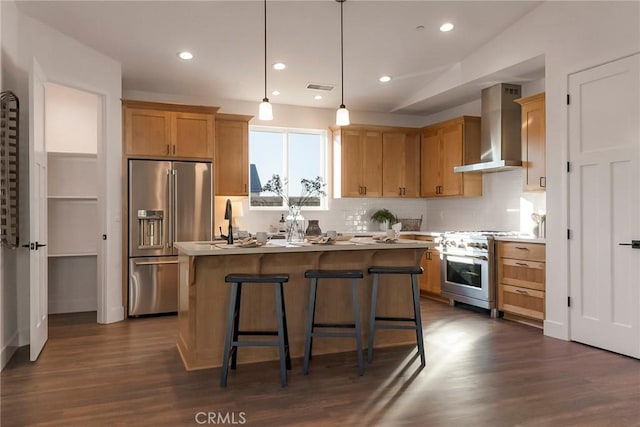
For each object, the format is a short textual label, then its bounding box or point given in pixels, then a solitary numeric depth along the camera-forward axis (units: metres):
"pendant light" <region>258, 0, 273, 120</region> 3.71
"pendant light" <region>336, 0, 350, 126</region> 3.93
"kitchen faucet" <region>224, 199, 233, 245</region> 3.68
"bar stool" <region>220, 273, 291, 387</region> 3.14
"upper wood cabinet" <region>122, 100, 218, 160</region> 5.36
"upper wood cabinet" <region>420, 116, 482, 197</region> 6.43
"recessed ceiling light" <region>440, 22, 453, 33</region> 4.80
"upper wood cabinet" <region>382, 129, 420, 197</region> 7.18
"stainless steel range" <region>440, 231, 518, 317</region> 5.34
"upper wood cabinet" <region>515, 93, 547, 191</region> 5.06
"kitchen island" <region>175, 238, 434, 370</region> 3.48
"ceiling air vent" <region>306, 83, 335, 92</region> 6.15
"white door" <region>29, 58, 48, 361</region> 3.67
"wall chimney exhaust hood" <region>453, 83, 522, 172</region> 5.70
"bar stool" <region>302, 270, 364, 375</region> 3.37
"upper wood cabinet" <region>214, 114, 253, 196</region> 6.20
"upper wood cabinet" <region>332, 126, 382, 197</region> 6.99
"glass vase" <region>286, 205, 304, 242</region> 3.89
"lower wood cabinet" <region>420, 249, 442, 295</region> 6.28
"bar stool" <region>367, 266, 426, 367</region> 3.59
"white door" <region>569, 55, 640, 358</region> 3.81
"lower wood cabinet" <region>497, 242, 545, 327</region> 4.76
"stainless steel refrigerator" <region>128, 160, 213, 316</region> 5.31
